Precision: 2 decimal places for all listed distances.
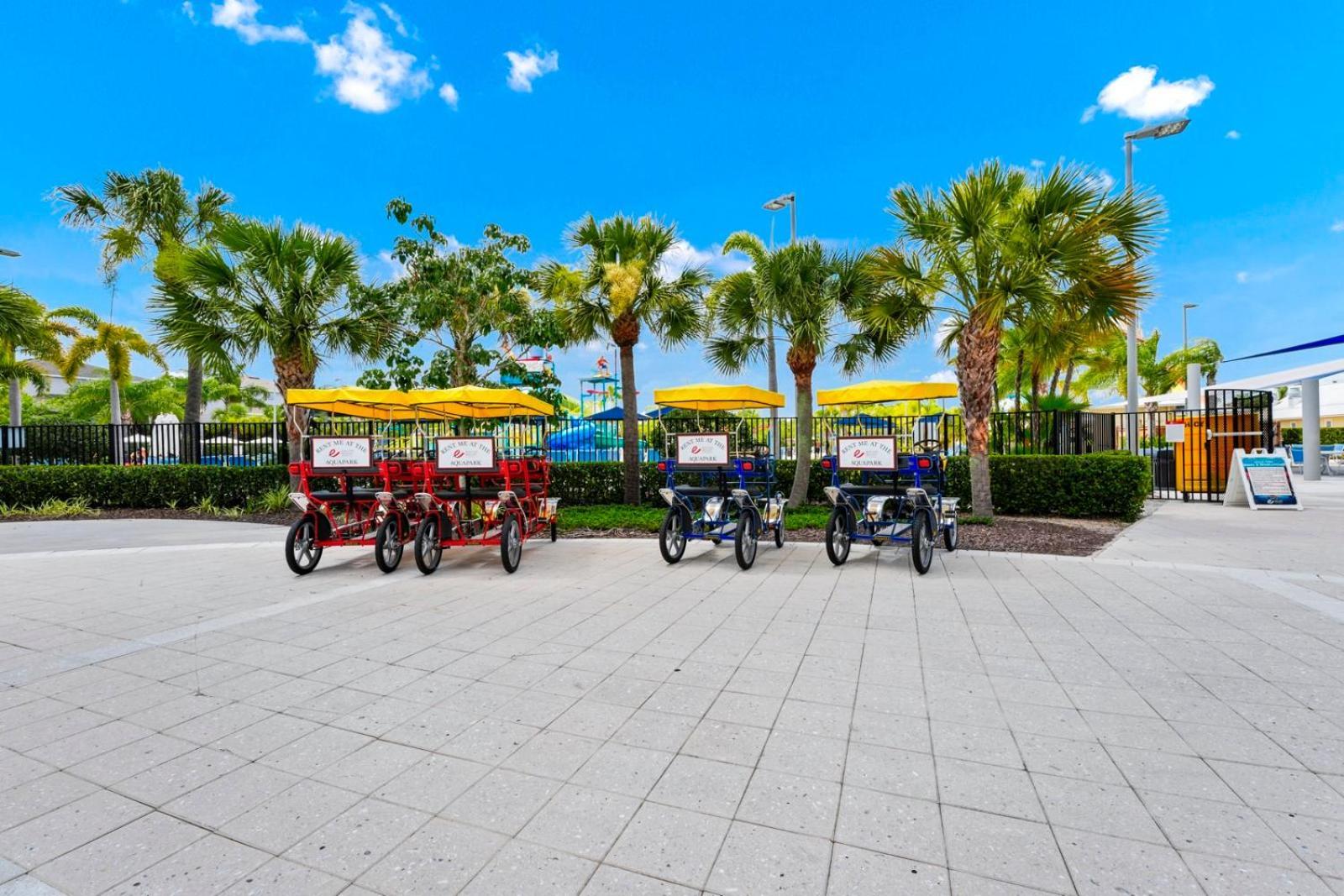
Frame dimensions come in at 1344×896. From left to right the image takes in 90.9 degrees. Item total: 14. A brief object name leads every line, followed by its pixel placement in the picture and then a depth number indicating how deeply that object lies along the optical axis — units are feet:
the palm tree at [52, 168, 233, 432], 51.72
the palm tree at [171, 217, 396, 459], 39.11
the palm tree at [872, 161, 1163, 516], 30.60
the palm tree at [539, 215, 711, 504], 40.47
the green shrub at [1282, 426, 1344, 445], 94.73
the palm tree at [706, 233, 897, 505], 37.37
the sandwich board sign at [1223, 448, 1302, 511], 39.78
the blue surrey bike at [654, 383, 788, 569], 24.43
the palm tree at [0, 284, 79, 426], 44.62
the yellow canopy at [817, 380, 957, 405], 30.55
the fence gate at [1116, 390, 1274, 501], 46.65
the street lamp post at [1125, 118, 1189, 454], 47.73
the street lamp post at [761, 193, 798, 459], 43.80
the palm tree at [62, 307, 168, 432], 82.48
